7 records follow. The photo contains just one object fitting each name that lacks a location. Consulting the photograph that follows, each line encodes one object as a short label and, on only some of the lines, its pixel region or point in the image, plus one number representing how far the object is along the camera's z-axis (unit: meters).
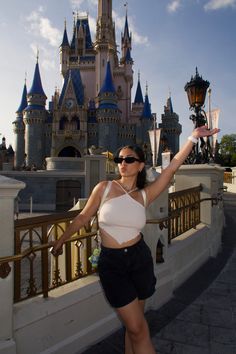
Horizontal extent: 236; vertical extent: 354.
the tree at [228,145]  76.88
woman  2.27
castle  49.09
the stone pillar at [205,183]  6.02
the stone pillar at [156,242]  3.89
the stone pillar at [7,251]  2.43
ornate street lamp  7.03
